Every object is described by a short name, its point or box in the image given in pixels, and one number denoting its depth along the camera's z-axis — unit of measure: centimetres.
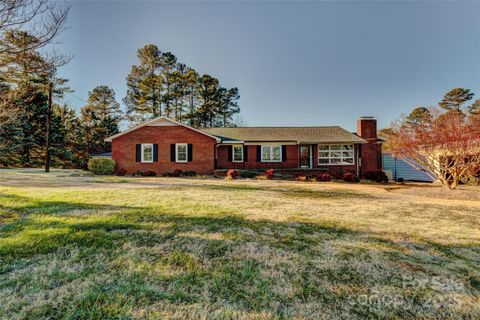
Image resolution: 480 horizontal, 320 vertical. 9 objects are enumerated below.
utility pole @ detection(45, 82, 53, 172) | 1900
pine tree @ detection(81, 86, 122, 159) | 3241
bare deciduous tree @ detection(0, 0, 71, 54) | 485
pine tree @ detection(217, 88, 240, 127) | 3784
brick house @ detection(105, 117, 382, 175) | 1805
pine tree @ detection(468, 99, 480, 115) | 2824
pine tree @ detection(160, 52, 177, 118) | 3388
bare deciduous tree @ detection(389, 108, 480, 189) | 1075
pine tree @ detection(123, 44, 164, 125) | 3342
